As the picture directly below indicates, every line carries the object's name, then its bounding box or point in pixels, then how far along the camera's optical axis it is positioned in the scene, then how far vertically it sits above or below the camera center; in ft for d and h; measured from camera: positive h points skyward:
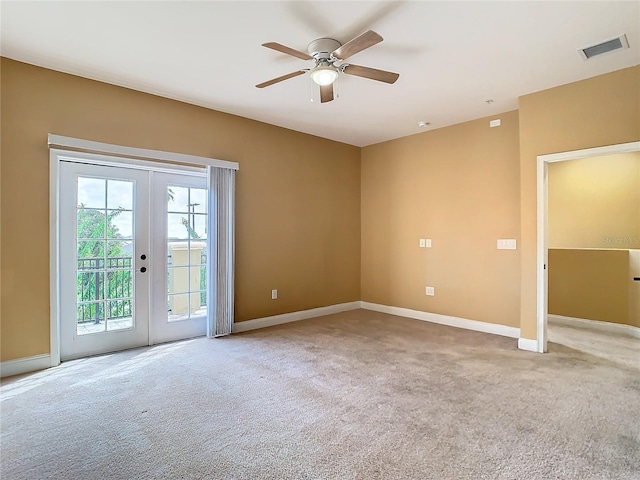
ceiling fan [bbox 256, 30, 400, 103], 9.15 +4.68
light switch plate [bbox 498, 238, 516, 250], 14.76 -0.13
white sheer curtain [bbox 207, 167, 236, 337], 14.29 -0.37
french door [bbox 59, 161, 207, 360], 11.80 -0.57
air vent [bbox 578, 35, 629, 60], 9.34 +5.34
